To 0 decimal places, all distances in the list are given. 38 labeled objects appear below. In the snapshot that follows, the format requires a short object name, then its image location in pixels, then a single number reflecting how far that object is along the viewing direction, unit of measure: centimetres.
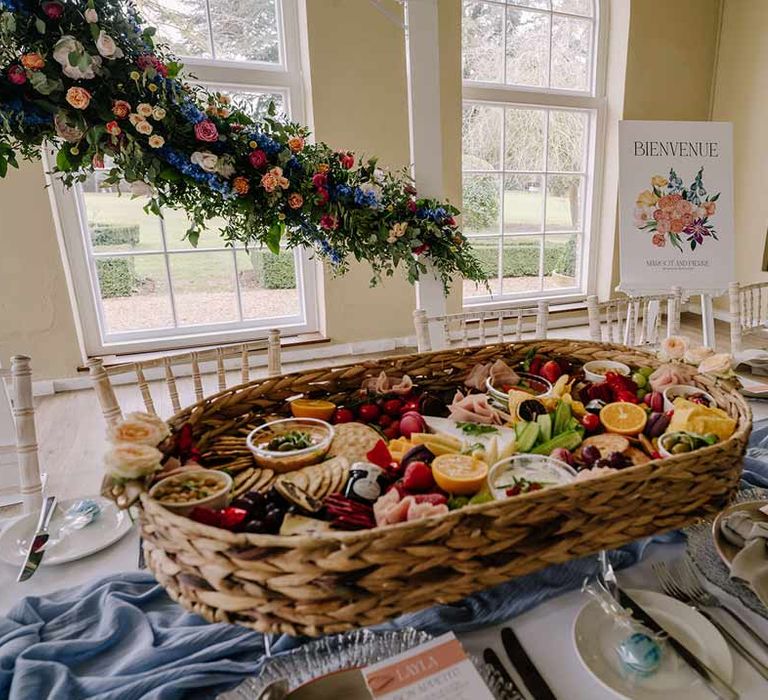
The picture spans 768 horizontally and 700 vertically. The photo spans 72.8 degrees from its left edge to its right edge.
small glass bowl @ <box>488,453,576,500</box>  61
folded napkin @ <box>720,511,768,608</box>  58
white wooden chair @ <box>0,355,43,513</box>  92
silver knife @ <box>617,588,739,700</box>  48
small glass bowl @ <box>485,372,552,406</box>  89
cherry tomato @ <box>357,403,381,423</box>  85
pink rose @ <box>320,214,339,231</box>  149
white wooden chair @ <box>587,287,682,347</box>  159
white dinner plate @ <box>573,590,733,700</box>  49
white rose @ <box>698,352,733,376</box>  87
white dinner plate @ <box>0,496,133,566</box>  75
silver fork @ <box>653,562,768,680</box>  52
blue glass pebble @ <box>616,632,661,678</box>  50
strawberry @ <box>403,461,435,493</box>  62
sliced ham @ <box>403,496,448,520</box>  50
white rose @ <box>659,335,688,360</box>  95
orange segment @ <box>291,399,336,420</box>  85
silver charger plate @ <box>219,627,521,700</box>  51
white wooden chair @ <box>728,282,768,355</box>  166
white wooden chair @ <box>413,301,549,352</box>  145
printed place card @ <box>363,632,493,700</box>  47
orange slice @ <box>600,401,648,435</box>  75
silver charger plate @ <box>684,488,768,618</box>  60
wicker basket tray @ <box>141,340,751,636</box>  44
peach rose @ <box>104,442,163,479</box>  53
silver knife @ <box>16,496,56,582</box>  72
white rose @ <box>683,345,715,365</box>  94
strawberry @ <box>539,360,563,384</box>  97
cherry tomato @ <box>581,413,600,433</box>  77
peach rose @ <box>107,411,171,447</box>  59
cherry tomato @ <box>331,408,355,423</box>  86
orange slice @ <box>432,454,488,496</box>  61
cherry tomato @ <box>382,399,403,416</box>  87
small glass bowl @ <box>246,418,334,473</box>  70
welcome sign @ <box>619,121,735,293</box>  280
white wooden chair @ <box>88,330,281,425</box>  96
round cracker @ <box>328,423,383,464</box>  74
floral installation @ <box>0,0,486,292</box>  109
